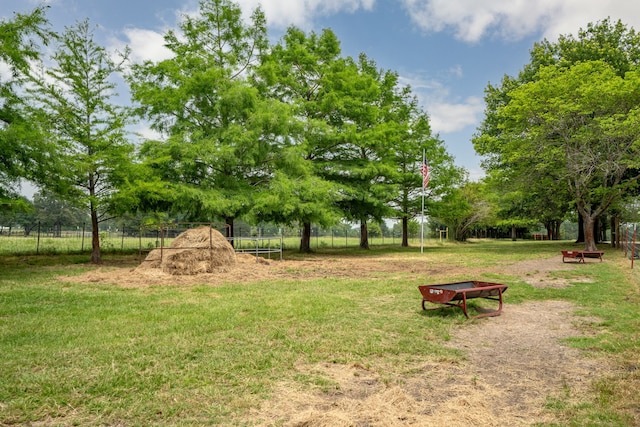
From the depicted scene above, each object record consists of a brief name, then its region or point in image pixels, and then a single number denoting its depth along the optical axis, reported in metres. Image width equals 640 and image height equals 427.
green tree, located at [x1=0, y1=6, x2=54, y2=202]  12.18
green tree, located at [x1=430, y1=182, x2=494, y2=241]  43.41
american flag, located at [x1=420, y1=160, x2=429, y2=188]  22.39
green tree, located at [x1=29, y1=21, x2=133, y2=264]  15.74
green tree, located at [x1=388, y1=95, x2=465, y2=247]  30.12
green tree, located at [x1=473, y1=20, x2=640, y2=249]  20.03
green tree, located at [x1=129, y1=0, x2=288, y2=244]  18.80
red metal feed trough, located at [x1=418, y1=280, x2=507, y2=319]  7.22
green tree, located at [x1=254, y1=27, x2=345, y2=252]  20.22
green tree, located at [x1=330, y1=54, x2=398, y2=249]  24.50
